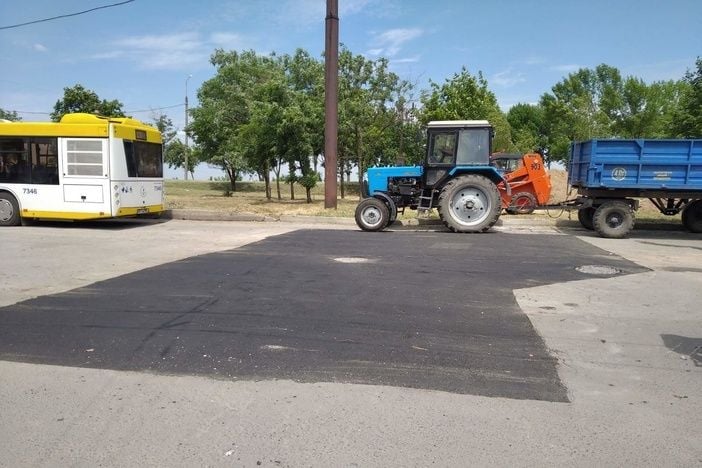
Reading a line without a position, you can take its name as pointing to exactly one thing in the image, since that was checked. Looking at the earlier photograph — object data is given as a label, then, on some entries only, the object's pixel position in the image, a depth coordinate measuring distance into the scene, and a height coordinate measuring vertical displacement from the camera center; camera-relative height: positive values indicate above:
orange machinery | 18.47 -0.03
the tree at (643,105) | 38.81 +5.84
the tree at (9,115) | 51.29 +4.99
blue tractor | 14.23 -0.16
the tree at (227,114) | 38.50 +4.35
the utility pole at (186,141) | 45.26 +2.81
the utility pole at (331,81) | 19.08 +3.40
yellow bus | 14.73 -0.02
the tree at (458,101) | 24.77 +3.76
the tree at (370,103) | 26.97 +3.84
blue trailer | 13.35 +0.24
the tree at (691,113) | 18.75 +2.73
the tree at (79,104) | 34.34 +4.19
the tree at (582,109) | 32.34 +5.38
